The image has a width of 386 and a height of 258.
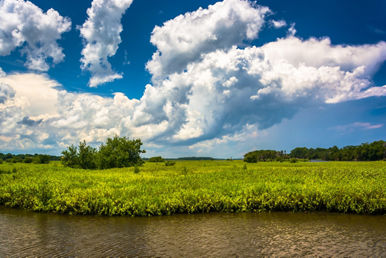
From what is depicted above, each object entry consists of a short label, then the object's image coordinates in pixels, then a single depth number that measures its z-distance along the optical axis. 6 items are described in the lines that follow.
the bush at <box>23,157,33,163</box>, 74.25
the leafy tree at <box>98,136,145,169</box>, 54.26
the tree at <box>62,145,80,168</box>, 53.47
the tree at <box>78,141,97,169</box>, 54.25
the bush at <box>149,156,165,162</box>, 94.86
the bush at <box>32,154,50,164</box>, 71.50
